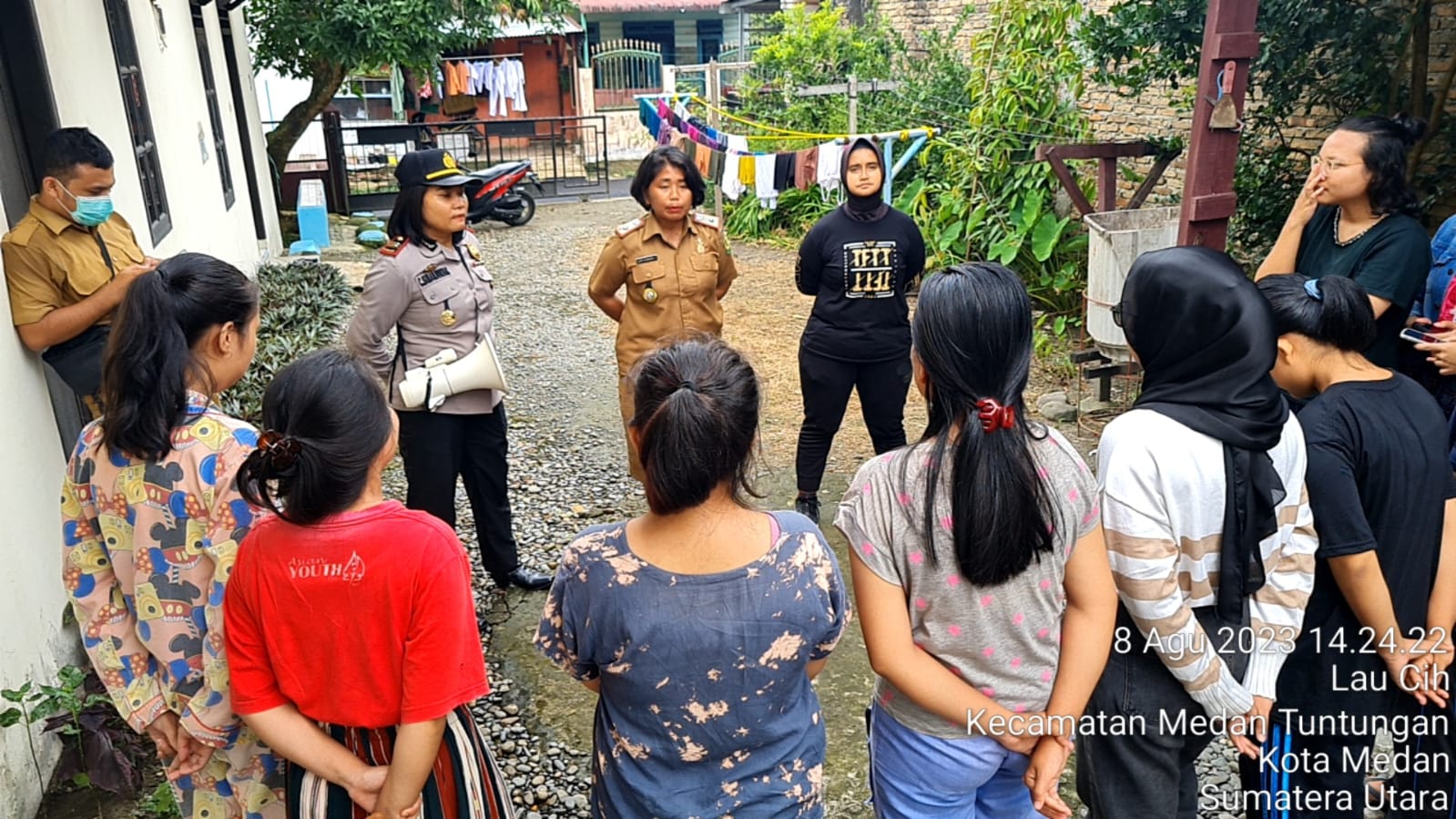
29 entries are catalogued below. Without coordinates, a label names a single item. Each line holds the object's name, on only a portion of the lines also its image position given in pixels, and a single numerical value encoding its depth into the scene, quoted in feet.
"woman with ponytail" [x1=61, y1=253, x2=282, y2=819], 5.51
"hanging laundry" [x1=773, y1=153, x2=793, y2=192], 25.36
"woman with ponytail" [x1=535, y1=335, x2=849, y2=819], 4.81
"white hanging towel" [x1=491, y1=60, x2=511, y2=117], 56.08
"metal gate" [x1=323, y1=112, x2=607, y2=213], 40.78
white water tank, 15.16
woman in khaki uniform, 11.63
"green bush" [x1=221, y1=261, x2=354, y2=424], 17.34
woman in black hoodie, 12.00
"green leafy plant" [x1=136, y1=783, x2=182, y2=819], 8.14
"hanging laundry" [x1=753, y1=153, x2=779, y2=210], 25.50
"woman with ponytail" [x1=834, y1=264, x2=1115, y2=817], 5.16
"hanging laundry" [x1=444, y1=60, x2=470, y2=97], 55.67
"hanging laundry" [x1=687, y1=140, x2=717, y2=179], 27.45
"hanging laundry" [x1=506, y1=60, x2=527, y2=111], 56.24
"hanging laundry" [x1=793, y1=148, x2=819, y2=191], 24.64
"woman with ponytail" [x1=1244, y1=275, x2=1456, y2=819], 6.18
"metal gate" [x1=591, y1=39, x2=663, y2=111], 69.31
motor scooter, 34.88
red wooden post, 9.98
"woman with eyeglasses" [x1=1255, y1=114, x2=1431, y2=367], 8.48
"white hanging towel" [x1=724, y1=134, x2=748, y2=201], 26.35
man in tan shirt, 9.11
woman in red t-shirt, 4.88
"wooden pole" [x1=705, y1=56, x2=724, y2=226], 30.45
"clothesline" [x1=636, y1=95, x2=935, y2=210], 24.12
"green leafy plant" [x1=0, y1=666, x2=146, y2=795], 7.61
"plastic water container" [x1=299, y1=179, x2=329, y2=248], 31.86
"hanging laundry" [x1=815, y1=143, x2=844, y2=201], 24.07
